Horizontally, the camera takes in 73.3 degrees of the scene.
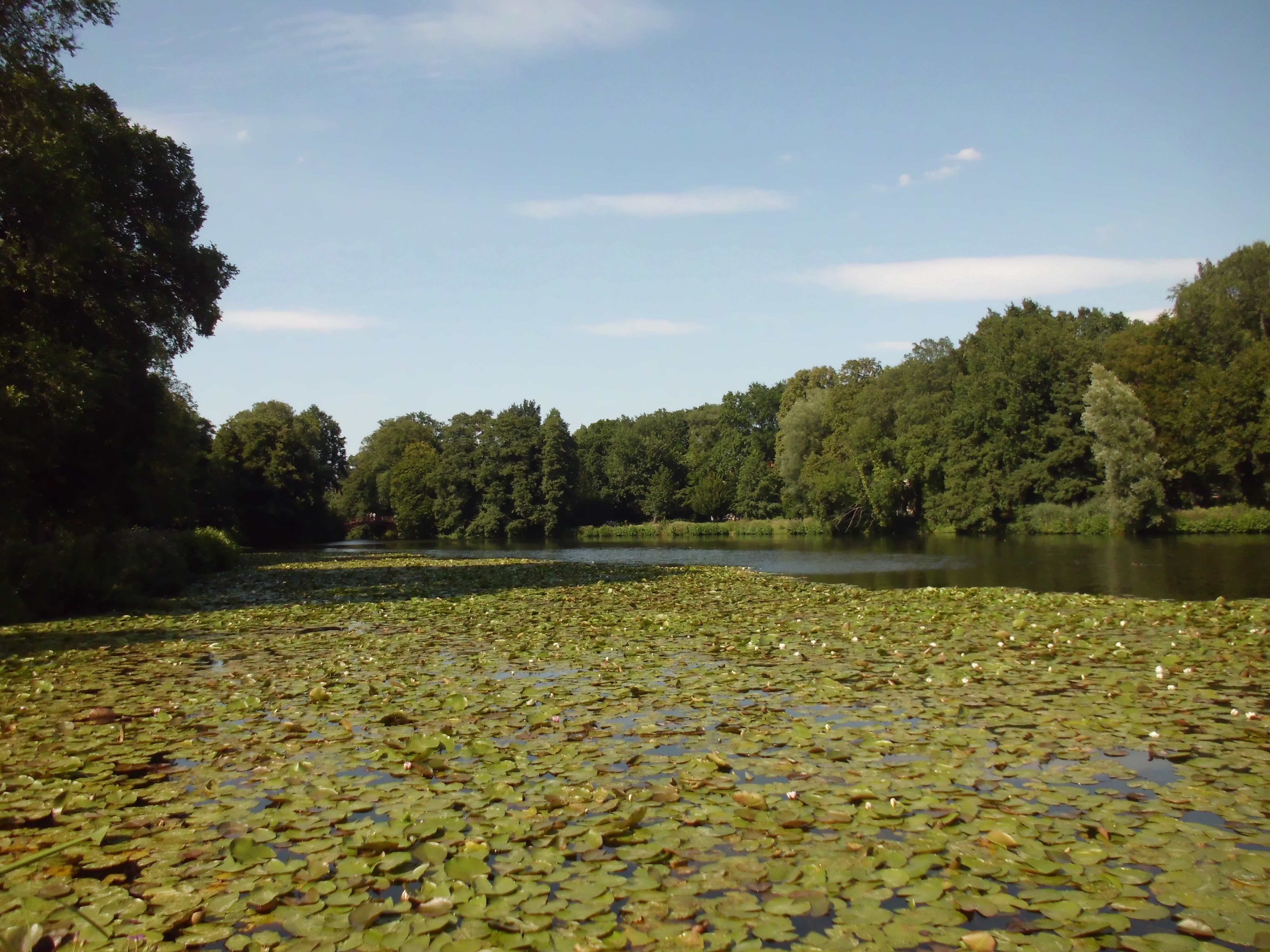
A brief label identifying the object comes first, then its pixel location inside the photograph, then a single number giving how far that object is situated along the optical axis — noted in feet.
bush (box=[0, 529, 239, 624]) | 52.34
